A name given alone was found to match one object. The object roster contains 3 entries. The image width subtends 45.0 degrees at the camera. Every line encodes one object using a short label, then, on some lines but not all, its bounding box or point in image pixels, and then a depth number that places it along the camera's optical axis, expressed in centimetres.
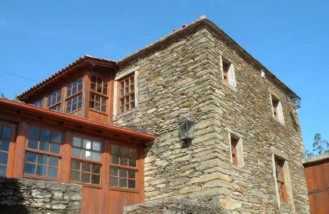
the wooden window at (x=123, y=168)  1116
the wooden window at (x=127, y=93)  1362
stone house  1021
